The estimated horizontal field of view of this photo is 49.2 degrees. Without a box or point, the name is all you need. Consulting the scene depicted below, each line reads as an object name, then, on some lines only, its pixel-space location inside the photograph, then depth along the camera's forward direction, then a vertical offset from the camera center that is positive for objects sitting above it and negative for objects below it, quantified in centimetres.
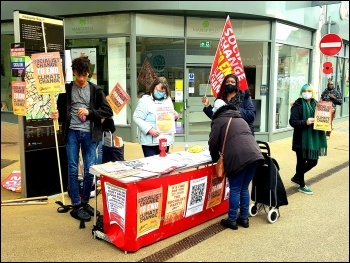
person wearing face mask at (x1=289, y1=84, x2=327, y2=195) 590 -66
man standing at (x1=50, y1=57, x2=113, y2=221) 466 -43
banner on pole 576 +41
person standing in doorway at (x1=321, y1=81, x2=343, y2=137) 991 -16
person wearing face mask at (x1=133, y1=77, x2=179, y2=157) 511 -37
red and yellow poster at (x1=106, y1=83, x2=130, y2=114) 638 -18
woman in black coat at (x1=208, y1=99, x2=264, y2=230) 421 -72
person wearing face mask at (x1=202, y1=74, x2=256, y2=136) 461 -3
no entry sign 938 +111
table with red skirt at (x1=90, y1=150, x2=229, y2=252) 377 -115
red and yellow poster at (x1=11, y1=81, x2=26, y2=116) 515 -15
